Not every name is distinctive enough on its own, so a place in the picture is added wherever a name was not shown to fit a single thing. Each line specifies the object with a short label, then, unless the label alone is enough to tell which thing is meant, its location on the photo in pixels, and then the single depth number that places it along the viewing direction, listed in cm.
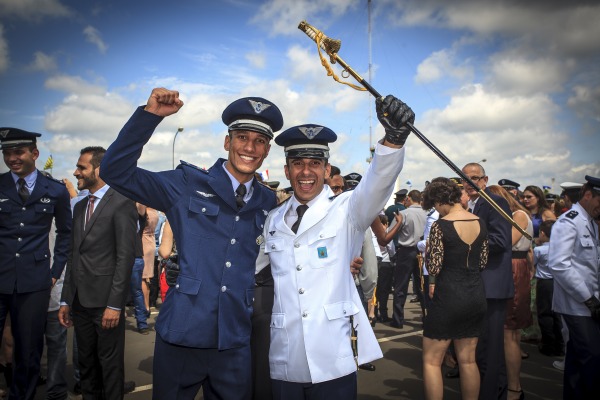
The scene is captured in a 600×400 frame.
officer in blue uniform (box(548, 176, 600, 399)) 378
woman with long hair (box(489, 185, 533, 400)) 470
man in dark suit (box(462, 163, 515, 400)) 418
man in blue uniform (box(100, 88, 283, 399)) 217
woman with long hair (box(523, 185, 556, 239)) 772
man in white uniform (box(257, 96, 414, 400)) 225
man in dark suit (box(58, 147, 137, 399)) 383
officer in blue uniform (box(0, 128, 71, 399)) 402
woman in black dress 395
